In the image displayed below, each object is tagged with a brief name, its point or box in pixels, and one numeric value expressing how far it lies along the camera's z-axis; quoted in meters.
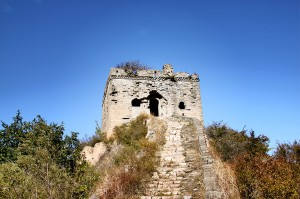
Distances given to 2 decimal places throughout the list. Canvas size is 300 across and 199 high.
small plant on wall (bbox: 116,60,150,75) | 20.98
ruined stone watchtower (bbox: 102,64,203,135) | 19.55
